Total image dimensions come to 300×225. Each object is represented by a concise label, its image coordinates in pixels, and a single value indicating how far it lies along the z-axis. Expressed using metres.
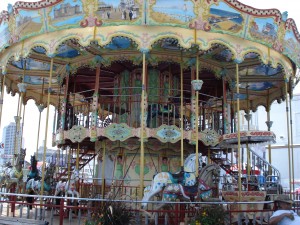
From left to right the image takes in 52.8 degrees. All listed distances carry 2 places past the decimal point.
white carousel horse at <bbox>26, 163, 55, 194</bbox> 11.73
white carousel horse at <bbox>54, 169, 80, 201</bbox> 10.77
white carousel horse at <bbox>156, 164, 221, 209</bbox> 8.97
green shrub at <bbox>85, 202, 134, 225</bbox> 7.23
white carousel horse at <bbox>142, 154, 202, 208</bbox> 9.20
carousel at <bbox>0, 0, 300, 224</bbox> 10.14
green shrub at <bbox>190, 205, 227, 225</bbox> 7.48
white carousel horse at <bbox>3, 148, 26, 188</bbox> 12.84
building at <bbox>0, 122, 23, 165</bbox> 69.35
